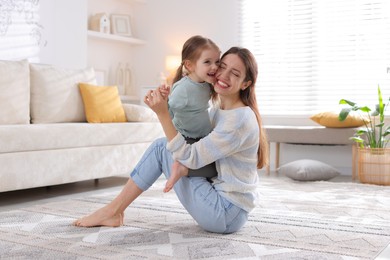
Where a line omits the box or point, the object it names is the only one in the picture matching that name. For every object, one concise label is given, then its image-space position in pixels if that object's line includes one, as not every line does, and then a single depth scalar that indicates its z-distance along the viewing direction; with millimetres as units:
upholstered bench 4562
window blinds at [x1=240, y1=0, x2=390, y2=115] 5008
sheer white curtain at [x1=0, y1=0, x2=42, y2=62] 4402
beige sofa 3086
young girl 2072
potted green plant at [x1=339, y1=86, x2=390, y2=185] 4242
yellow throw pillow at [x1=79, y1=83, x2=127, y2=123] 4098
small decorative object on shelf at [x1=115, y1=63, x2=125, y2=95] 6023
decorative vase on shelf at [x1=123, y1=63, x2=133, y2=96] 6102
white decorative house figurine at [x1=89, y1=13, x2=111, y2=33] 5551
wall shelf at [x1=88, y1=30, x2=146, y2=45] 5426
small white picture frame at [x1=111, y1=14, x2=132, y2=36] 5902
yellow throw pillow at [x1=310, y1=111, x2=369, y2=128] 4541
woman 2035
